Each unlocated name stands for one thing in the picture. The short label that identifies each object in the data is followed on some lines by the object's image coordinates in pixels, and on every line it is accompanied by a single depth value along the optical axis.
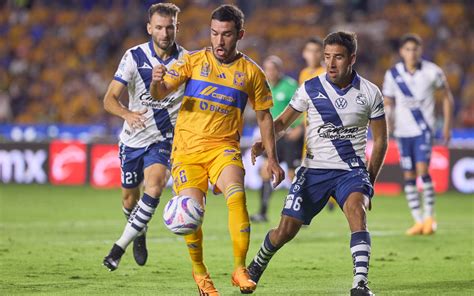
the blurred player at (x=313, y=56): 26.48
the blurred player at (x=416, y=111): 25.94
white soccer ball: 14.17
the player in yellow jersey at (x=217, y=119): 14.64
